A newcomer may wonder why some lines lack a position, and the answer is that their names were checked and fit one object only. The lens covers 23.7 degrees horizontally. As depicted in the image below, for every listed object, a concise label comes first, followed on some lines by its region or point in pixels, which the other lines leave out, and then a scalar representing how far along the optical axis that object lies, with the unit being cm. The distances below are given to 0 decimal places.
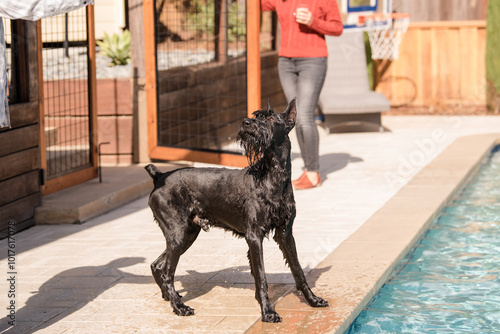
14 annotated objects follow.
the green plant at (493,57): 2028
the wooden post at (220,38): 1666
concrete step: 1051
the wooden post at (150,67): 1362
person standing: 1189
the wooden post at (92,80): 1208
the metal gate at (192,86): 1374
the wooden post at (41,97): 1053
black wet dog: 640
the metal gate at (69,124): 1161
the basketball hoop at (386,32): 2077
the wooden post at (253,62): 1280
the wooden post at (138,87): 1398
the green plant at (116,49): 1490
